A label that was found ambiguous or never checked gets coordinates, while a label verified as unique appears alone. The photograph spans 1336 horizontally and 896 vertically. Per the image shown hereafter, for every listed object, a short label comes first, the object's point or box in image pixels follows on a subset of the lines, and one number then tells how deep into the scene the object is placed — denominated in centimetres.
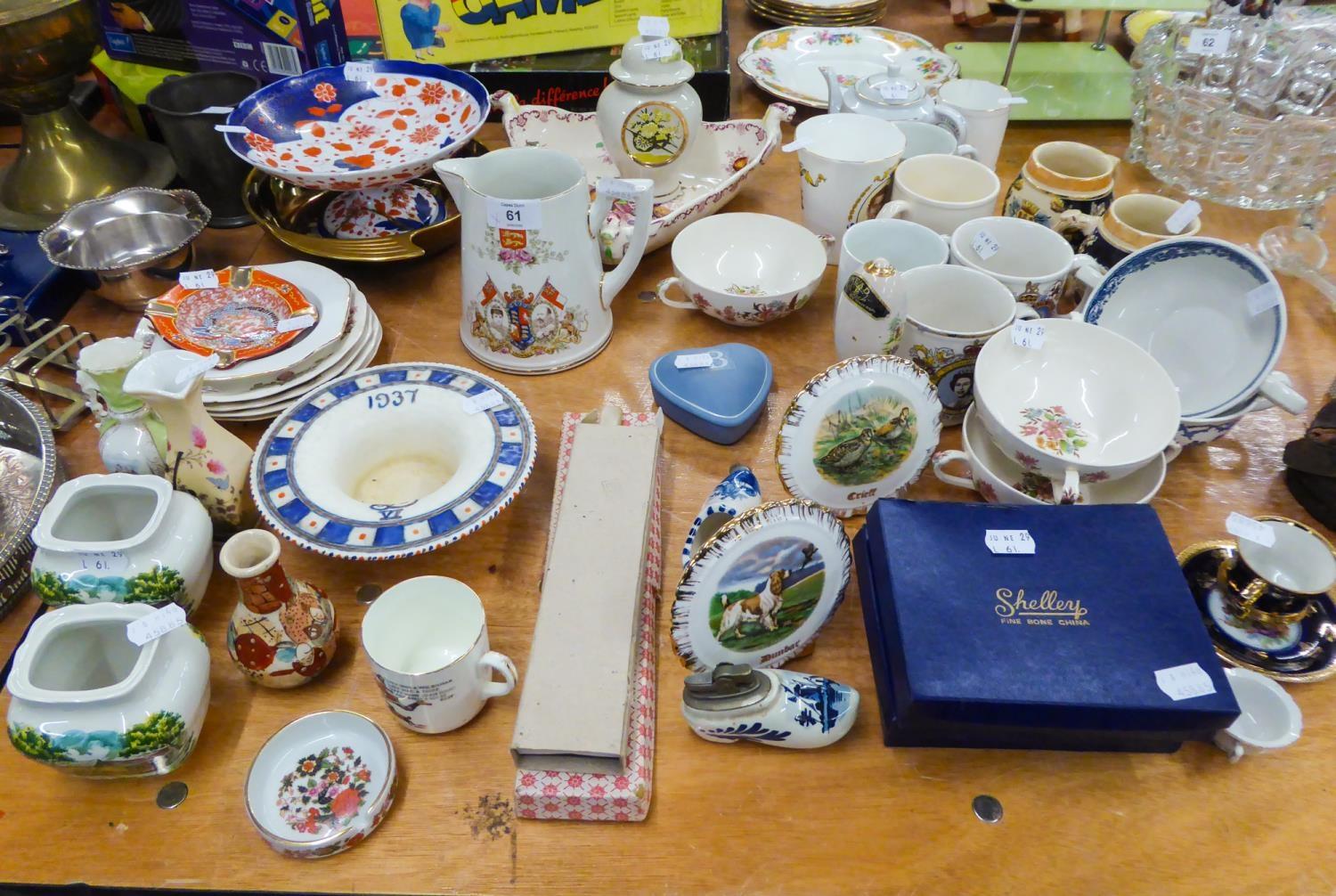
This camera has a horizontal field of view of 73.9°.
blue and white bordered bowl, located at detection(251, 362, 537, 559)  98
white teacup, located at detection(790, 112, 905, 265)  139
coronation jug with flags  120
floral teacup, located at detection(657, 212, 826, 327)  135
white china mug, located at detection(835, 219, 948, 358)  113
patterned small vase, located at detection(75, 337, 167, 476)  97
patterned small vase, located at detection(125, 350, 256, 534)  96
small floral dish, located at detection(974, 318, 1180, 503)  103
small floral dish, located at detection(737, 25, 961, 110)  194
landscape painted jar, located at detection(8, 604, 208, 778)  80
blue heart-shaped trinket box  120
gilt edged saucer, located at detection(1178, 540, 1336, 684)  96
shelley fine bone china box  84
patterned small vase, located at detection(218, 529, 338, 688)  90
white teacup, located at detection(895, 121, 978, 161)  154
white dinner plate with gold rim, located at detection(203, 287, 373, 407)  119
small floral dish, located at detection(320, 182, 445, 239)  154
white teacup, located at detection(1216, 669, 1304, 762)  88
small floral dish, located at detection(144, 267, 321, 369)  122
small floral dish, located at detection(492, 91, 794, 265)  147
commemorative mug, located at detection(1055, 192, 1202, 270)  130
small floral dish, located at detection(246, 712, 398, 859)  82
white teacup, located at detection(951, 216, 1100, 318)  122
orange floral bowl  148
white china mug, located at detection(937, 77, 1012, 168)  157
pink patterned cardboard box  83
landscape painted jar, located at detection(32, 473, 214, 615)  91
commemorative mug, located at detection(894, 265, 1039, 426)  114
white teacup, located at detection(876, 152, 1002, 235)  133
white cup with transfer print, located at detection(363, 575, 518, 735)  86
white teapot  156
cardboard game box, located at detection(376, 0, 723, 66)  177
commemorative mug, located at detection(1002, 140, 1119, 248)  136
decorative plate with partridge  101
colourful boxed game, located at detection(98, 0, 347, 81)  170
